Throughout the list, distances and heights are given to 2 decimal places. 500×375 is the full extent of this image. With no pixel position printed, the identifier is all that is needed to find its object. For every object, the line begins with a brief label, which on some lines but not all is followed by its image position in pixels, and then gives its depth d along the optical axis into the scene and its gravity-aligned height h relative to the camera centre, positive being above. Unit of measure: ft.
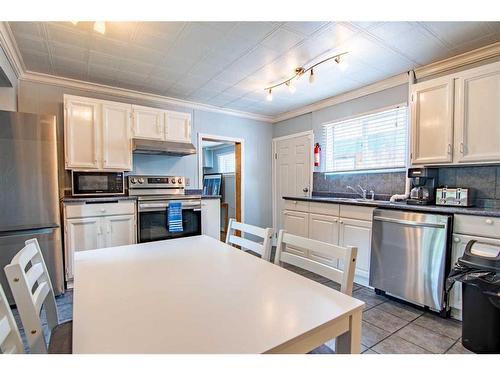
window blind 10.00 +1.63
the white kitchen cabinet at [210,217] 11.71 -1.68
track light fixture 8.07 +3.86
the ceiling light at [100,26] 5.43 +3.25
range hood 10.38 +1.37
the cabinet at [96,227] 8.83 -1.65
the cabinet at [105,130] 9.43 +1.97
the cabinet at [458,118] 7.11 +1.83
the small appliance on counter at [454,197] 7.77 -0.53
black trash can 5.60 -2.58
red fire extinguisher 12.87 +1.34
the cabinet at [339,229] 9.09 -1.93
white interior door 13.56 +0.64
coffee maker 8.42 -0.21
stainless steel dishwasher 7.11 -2.25
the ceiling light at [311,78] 8.56 +3.38
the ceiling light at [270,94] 10.63 +3.59
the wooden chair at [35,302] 2.99 -1.57
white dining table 2.27 -1.39
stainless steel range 10.07 -1.02
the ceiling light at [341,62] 8.02 +3.74
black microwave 9.62 -0.10
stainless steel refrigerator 7.50 -0.25
